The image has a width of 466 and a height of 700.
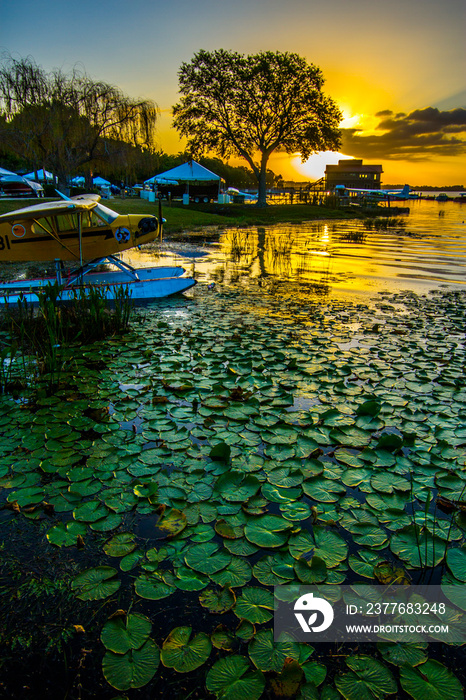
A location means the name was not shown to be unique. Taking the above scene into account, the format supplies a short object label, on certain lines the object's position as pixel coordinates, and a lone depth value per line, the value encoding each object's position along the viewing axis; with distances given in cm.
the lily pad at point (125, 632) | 169
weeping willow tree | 2020
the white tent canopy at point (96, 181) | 4732
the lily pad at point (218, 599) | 187
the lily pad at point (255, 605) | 182
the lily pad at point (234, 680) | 152
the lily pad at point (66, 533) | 222
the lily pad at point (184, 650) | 163
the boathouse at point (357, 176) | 10344
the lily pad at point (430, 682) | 153
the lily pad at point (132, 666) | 156
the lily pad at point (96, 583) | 192
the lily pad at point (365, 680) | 154
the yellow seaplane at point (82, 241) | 750
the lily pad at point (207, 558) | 208
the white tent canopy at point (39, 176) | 3847
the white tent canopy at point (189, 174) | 3288
